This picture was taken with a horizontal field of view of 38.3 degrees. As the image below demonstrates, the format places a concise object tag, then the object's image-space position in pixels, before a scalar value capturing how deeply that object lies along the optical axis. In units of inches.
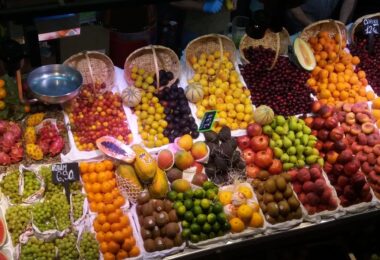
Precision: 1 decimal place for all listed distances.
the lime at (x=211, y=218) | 121.4
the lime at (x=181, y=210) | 122.6
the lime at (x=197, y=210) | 122.4
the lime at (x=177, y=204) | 123.6
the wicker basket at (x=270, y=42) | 157.4
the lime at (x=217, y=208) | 122.6
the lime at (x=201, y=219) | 121.3
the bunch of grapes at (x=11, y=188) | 122.5
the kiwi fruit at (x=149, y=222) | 120.4
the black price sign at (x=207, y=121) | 136.3
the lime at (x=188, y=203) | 123.0
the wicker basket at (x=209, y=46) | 153.4
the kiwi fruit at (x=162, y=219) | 120.6
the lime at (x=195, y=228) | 121.2
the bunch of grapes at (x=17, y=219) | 118.6
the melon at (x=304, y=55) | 155.2
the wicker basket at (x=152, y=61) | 146.7
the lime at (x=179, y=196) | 125.3
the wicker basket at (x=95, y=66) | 142.9
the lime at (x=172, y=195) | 125.5
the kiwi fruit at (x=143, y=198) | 124.0
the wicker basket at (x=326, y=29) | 163.2
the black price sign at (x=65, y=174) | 124.1
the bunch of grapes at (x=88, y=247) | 116.7
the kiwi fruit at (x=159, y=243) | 119.8
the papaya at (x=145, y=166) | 123.9
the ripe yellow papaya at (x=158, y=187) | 125.0
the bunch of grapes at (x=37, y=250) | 115.6
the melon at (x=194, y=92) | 142.7
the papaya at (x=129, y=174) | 125.1
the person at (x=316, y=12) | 182.2
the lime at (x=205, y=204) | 122.6
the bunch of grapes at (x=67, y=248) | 116.7
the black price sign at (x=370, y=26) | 162.4
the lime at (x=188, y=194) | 125.0
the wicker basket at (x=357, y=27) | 165.5
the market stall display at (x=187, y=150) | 121.6
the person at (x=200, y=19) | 167.3
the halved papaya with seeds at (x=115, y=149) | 126.2
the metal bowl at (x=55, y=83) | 130.0
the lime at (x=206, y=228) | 121.6
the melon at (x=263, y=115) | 139.9
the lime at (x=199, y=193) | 124.6
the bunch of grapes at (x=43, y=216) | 118.8
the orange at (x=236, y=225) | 124.6
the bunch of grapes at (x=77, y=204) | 122.1
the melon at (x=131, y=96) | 140.1
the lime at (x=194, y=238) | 122.0
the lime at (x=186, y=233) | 121.0
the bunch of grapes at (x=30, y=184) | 123.2
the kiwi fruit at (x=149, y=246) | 119.4
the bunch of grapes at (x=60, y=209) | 120.0
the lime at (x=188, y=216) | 122.0
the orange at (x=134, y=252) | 118.6
